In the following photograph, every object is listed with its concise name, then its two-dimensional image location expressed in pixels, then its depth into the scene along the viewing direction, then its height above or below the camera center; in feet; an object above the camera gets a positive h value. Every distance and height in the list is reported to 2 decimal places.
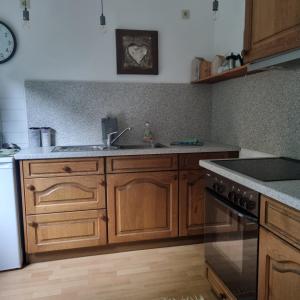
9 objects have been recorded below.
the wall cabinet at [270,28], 4.33 +1.49
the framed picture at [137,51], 8.90 +2.07
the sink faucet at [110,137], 8.70 -0.63
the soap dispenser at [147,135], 9.24 -0.58
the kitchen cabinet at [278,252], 3.50 -1.80
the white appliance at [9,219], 6.81 -2.47
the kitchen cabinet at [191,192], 7.91 -2.11
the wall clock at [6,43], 8.17 +2.15
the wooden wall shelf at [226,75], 6.80 +1.12
